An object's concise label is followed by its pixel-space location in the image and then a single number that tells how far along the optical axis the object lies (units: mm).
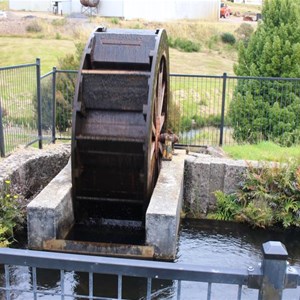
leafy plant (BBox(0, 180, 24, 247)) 6270
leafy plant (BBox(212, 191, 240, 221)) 7469
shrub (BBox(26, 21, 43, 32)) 32875
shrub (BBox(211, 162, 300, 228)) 7176
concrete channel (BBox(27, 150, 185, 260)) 5676
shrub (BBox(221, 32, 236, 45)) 35344
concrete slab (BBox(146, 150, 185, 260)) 5637
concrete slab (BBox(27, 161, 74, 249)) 5781
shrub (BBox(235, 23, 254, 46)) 36762
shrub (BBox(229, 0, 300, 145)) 10125
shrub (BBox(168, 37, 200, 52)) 32109
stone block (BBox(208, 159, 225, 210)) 7609
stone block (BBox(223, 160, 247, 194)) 7523
